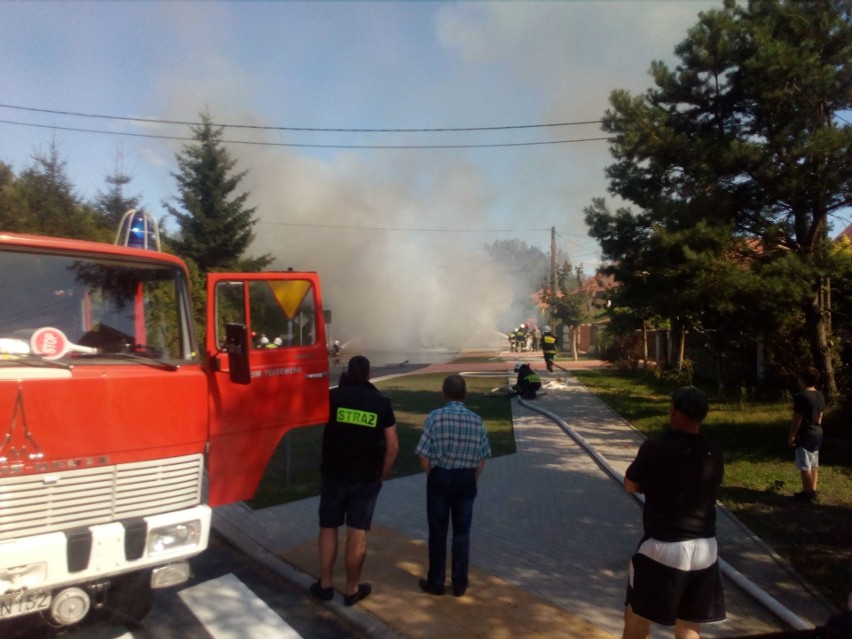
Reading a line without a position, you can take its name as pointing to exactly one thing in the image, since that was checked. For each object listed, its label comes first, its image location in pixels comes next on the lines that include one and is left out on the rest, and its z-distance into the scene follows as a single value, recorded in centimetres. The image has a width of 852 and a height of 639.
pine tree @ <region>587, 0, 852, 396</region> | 1013
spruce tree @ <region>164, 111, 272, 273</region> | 2688
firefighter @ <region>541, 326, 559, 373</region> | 2231
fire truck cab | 342
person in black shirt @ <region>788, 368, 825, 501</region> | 679
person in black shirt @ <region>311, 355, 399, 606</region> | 466
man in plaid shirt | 468
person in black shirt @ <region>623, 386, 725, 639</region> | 317
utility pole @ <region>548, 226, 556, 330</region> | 3441
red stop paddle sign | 391
